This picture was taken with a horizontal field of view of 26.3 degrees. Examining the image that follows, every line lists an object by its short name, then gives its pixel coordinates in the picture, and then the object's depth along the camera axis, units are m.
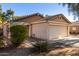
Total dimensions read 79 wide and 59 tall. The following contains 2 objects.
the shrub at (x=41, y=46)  3.81
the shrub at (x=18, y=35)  3.83
